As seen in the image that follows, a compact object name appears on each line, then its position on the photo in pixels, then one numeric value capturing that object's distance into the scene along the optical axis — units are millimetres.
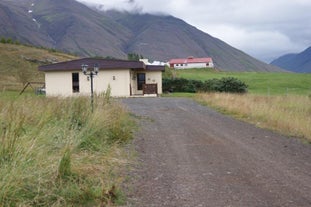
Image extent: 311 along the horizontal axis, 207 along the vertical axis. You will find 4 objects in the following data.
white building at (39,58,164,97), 34844
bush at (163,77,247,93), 37156
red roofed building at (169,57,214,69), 111694
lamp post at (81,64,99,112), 13875
